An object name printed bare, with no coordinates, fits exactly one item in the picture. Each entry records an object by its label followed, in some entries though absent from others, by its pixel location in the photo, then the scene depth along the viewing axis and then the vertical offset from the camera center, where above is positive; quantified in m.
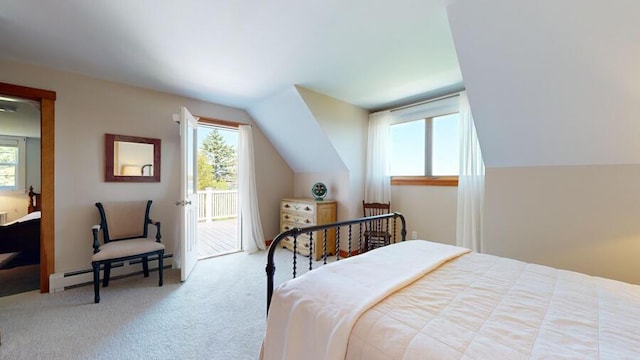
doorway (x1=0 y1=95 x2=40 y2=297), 2.80 -0.20
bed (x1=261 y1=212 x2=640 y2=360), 0.79 -0.51
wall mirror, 3.03 +0.25
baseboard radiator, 2.67 -1.11
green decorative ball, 3.92 -0.19
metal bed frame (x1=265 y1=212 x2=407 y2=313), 1.46 -0.35
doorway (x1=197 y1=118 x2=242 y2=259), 4.21 -0.37
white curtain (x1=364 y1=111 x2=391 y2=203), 3.84 +0.30
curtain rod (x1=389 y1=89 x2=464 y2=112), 3.12 +1.05
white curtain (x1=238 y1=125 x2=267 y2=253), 4.12 -0.15
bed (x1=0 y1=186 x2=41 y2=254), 2.77 -0.65
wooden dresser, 3.78 -0.61
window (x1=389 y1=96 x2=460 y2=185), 3.27 +0.50
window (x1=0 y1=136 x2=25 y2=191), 4.34 +0.27
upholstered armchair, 2.52 -0.69
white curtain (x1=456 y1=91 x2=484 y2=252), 2.87 -0.08
